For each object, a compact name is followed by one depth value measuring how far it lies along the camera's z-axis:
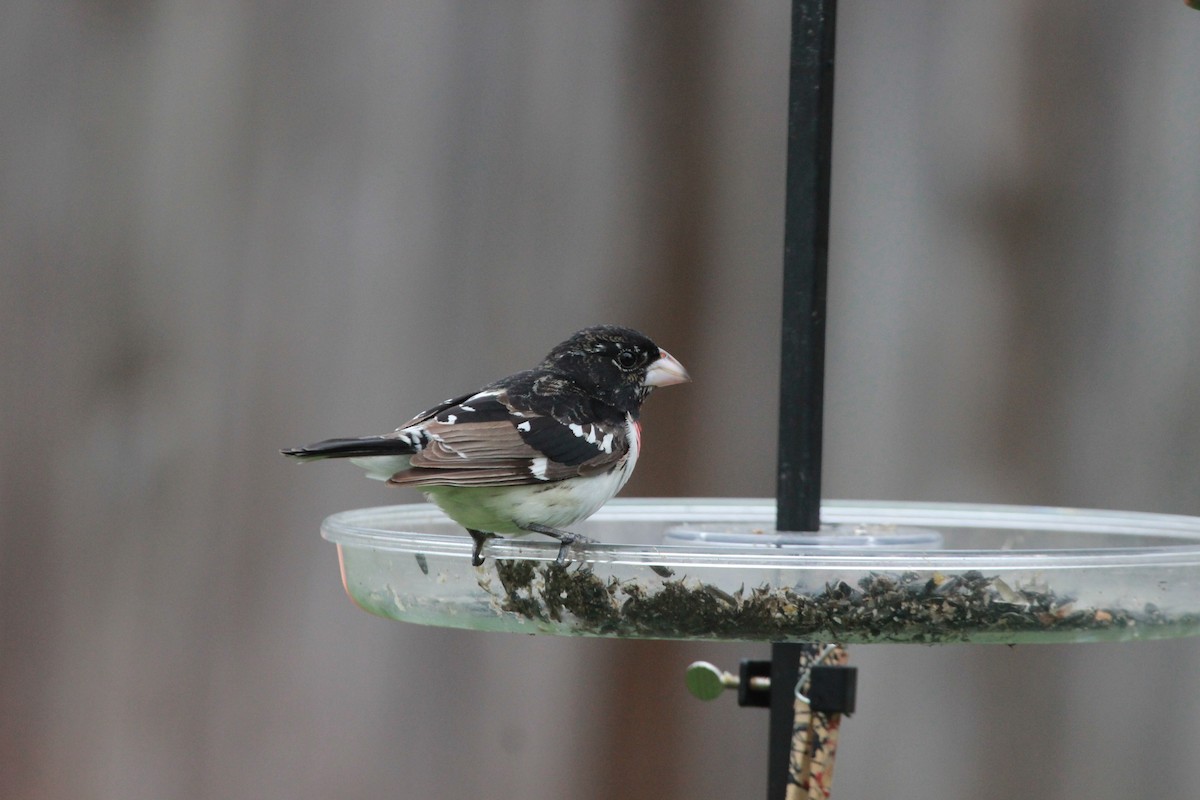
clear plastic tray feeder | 9.21
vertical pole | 9.33
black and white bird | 9.31
